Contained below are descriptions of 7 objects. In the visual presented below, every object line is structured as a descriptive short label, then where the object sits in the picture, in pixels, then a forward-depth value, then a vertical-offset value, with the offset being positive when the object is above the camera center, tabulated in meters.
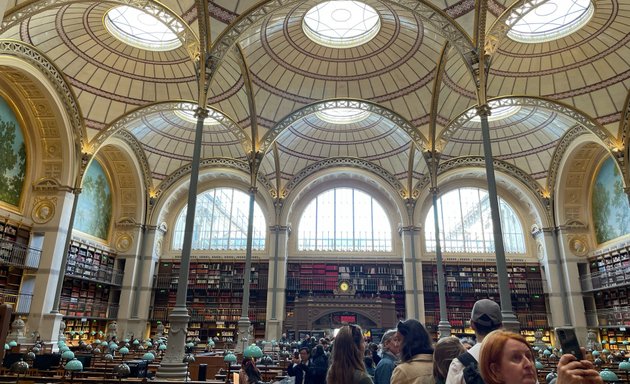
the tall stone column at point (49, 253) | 15.93 +2.13
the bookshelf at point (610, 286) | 19.52 +1.53
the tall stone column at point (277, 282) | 22.83 +1.60
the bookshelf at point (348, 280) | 24.45 +1.90
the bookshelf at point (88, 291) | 19.94 +0.81
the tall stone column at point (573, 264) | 21.52 +2.79
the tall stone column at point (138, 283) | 22.72 +1.33
